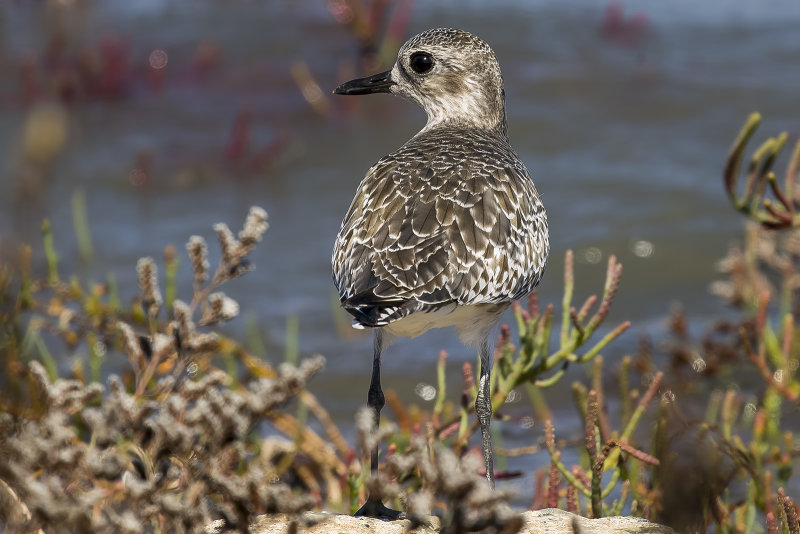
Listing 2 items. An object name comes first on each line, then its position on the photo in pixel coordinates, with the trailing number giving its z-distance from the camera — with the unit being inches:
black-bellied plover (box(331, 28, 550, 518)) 363.6
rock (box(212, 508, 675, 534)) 309.6
